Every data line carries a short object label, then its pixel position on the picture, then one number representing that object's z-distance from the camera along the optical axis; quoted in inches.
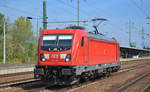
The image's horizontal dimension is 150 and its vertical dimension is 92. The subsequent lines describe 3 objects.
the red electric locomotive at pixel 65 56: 584.4
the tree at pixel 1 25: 2417.6
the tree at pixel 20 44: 2600.9
